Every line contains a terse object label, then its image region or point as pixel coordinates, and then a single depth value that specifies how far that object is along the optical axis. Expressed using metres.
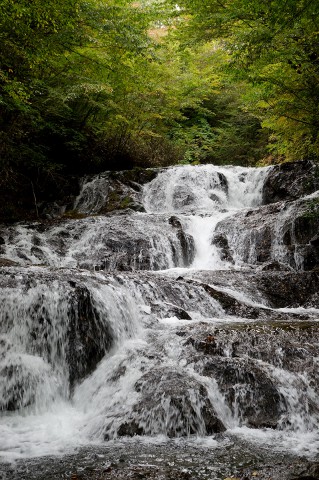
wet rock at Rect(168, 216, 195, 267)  10.27
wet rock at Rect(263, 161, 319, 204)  11.73
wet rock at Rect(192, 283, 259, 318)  6.79
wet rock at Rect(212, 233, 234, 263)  10.05
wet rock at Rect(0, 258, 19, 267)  6.88
